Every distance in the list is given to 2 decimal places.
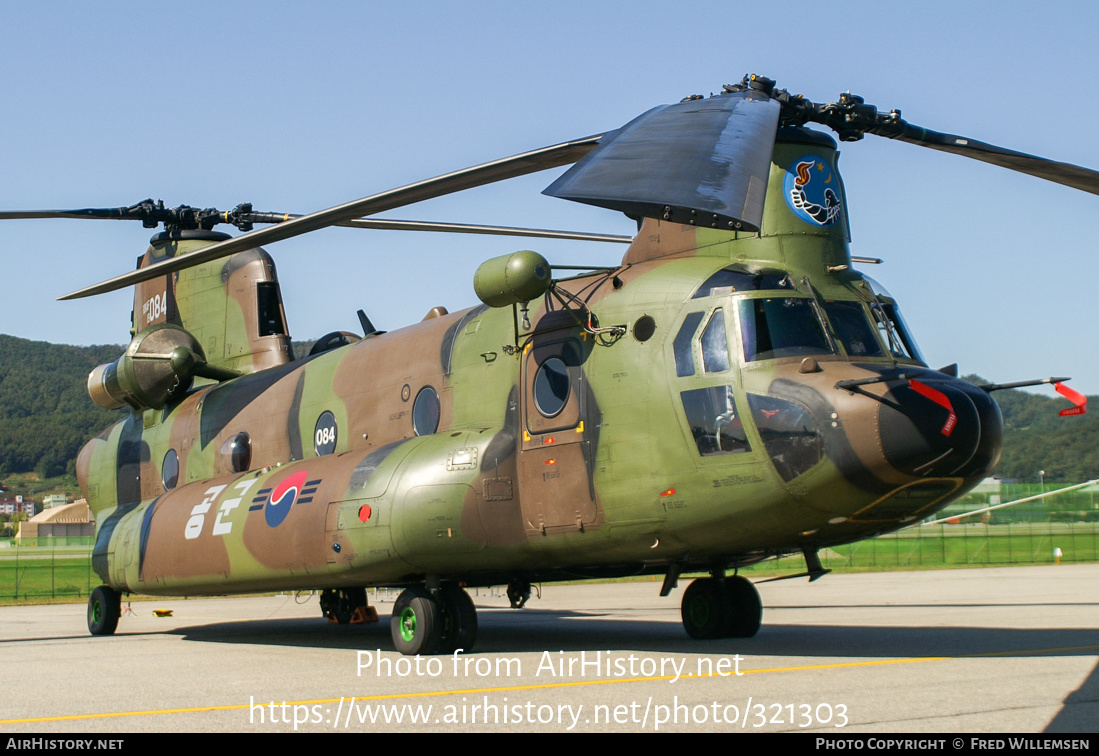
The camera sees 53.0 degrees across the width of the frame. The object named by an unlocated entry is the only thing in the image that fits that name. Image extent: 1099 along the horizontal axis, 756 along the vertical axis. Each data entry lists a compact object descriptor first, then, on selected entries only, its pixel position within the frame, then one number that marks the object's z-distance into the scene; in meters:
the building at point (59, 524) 112.94
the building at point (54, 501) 161.76
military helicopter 9.48
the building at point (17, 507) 164.88
